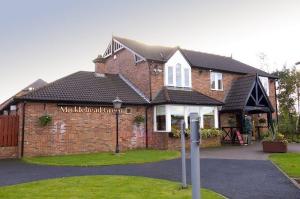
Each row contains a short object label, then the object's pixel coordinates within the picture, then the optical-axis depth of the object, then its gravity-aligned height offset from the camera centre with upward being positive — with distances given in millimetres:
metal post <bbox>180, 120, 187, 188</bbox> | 9109 -813
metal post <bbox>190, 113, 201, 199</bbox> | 5375 -534
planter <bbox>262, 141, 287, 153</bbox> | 18766 -1355
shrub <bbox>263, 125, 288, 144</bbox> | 18981 -831
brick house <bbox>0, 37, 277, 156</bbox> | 19344 +1906
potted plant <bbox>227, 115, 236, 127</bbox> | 29047 +359
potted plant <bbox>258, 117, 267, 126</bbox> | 31288 +367
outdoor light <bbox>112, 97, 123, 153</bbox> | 18203 +1317
